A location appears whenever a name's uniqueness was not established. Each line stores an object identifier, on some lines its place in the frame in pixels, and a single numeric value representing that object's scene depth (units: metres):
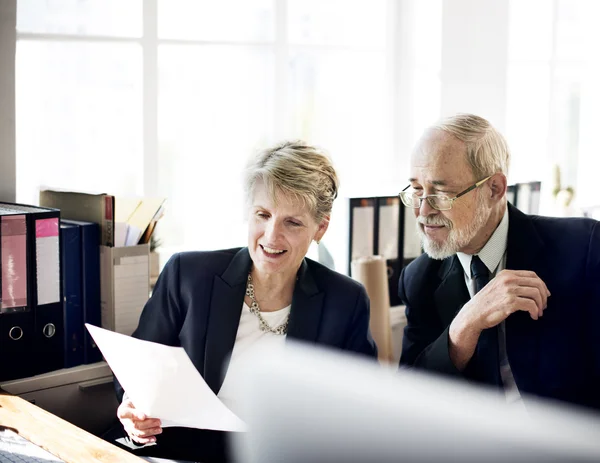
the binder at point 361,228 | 2.58
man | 1.70
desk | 1.39
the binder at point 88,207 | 2.03
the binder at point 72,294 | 1.99
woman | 1.76
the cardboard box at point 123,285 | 2.04
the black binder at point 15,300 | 1.82
